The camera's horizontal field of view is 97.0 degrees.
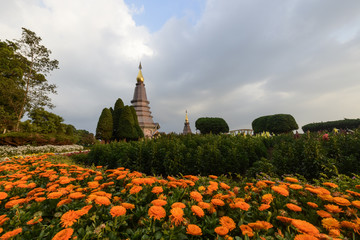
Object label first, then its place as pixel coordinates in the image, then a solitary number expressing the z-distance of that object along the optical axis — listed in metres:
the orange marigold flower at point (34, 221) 1.29
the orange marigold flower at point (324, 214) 1.27
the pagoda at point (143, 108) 37.75
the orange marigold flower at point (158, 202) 1.34
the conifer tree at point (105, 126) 19.56
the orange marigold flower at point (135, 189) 1.59
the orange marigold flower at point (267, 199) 1.47
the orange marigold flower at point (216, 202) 1.43
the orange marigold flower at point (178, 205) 1.37
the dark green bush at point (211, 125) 22.64
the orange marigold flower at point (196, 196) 1.49
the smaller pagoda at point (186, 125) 57.73
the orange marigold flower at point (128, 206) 1.42
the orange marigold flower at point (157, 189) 1.62
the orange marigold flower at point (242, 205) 1.31
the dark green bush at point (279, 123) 20.98
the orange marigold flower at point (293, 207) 1.27
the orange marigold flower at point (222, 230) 1.04
